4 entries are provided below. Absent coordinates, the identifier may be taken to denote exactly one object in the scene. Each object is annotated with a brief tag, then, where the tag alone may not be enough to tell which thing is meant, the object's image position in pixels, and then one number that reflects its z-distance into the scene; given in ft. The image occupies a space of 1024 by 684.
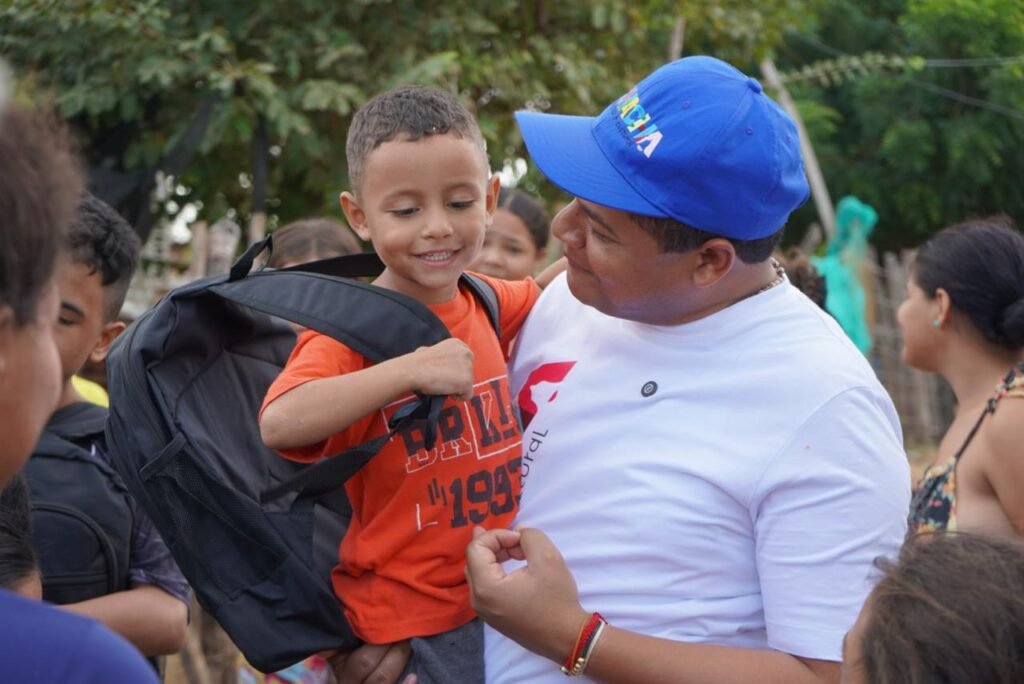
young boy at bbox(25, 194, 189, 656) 8.64
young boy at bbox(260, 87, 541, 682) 7.11
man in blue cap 6.20
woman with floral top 11.37
